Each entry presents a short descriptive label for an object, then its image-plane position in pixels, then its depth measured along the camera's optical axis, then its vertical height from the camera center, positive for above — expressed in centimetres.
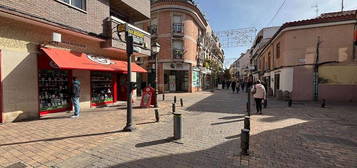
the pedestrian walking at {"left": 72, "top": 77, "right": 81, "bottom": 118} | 727 -51
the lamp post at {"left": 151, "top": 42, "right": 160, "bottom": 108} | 1041 +217
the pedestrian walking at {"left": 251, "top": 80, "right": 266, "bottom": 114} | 855 -63
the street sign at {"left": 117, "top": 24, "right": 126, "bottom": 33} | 866 +283
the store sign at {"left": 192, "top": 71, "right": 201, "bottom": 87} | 2354 +56
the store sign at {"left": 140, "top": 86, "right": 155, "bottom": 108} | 1009 -89
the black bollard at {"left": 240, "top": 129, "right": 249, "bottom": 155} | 376 -130
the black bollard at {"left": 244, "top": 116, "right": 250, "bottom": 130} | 491 -114
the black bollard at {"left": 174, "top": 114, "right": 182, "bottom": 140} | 482 -127
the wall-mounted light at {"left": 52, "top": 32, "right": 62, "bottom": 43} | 688 +186
